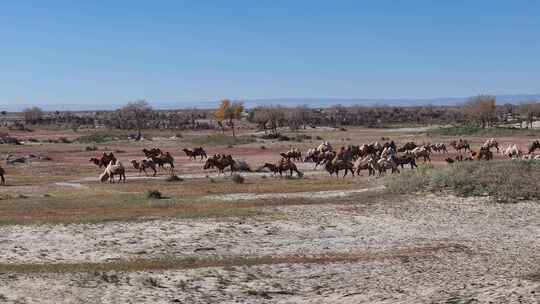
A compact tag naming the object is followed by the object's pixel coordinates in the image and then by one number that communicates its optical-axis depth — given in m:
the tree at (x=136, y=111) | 164.20
